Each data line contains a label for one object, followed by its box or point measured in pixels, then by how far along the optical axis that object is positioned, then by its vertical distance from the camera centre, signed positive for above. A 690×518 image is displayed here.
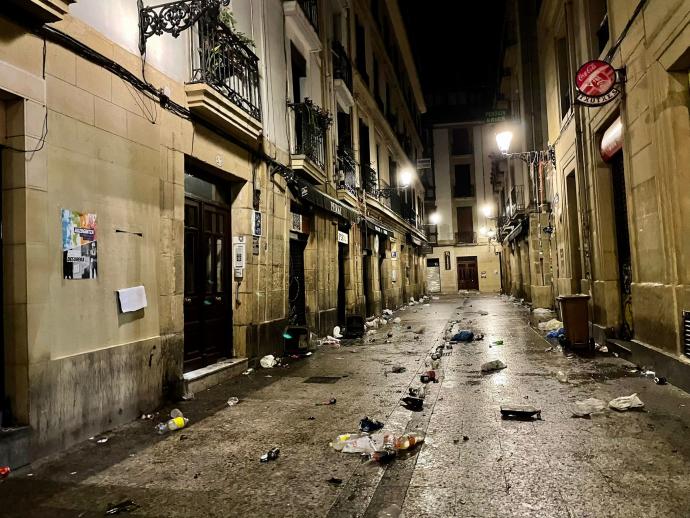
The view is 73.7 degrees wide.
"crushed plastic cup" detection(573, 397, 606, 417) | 4.84 -1.47
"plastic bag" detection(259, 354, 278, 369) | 8.24 -1.39
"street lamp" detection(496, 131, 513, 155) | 12.16 +3.61
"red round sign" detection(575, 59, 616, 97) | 7.19 +3.08
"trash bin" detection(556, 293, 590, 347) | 8.61 -0.84
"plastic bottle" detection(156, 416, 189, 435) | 4.72 -1.43
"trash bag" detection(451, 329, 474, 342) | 10.82 -1.43
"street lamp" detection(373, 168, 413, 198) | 18.45 +3.94
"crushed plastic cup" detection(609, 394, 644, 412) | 4.88 -1.42
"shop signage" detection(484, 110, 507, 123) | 19.80 +6.92
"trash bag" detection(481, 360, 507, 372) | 7.35 -1.45
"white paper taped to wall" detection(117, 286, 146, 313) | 5.09 -0.10
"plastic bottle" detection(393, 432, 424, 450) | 4.00 -1.44
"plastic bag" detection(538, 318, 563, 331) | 11.49 -1.33
